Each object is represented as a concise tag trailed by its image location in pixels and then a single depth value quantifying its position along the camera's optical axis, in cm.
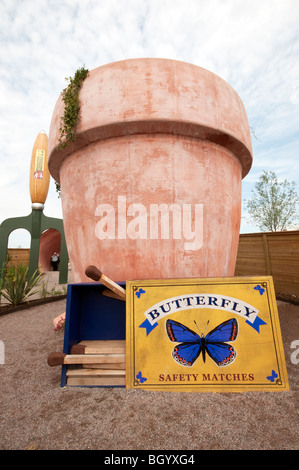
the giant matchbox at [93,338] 213
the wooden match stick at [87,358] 211
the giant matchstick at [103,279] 213
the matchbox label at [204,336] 199
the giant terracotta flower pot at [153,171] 284
